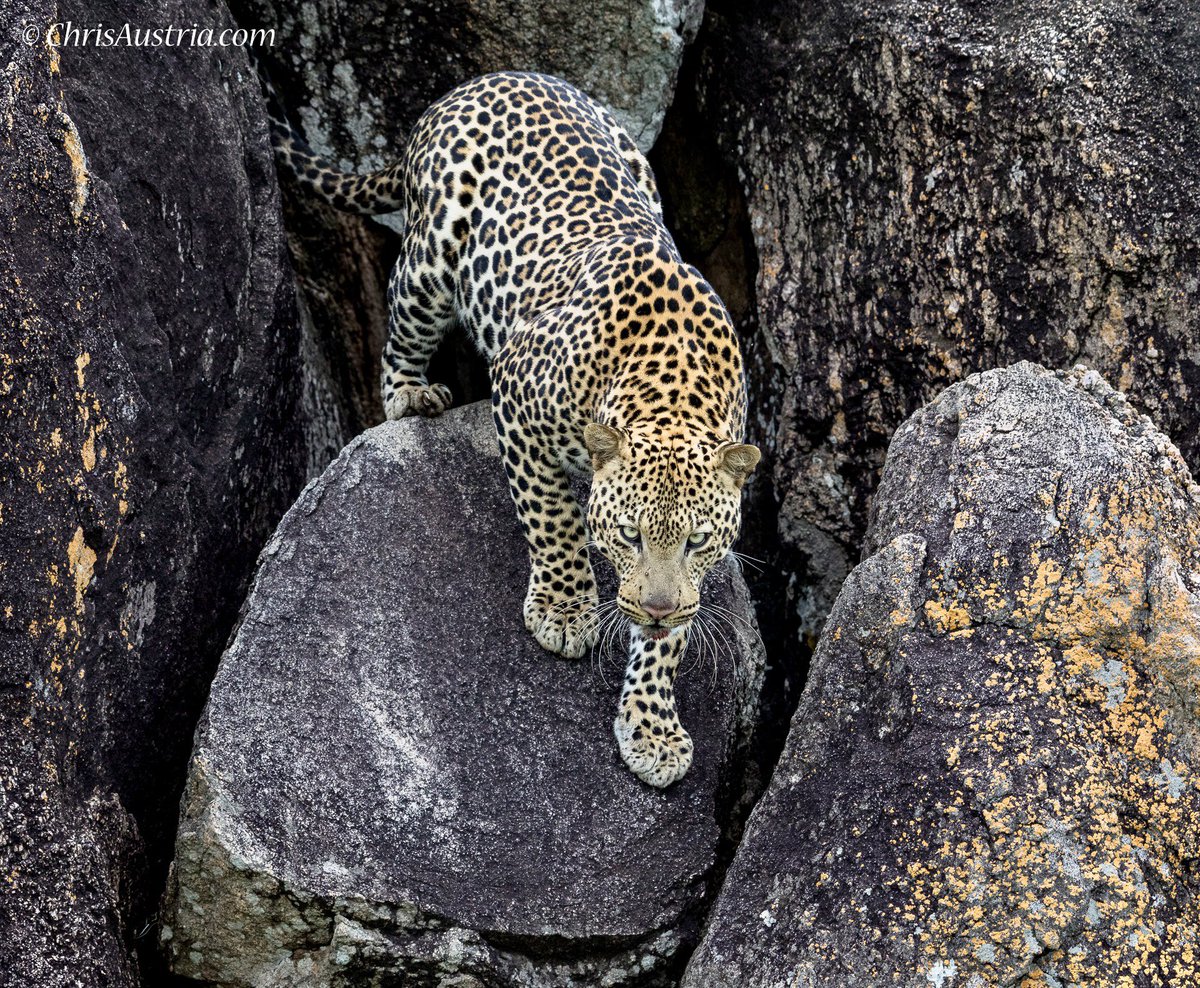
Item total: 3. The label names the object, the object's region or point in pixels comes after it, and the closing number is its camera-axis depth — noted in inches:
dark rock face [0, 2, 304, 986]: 480.7
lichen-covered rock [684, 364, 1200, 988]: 465.1
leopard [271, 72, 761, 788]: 547.8
